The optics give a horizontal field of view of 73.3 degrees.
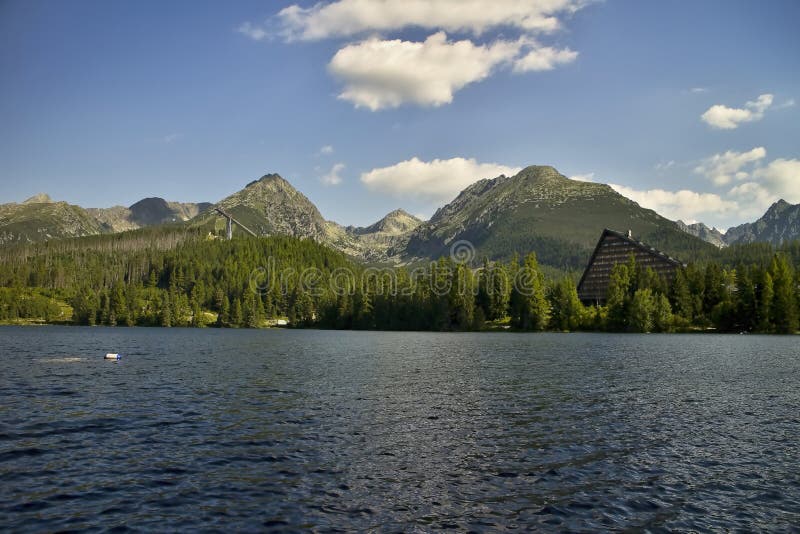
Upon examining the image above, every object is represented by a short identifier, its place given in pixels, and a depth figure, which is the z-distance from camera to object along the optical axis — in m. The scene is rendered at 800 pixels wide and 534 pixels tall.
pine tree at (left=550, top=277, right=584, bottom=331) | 182.88
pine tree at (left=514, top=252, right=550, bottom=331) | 185.34
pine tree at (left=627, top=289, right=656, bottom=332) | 170.00
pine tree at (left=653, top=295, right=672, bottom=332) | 170.50
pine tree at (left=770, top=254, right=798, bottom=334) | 154.50
